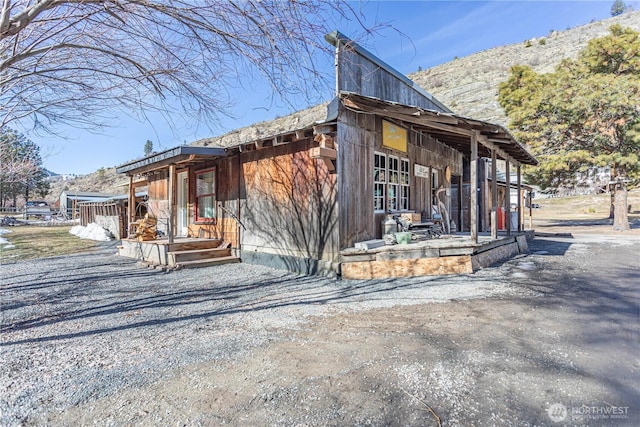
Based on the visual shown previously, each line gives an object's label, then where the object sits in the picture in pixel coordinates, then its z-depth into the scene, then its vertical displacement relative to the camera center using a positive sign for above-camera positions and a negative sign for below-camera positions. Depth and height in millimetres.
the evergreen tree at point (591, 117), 16422 +5059
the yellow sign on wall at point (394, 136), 8125 +2014
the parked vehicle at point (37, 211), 37406 +1174
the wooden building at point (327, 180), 6719 +913
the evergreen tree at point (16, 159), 6836 +1489
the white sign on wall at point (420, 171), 9633 +1298
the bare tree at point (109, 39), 3066 +1947
